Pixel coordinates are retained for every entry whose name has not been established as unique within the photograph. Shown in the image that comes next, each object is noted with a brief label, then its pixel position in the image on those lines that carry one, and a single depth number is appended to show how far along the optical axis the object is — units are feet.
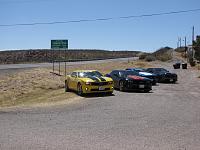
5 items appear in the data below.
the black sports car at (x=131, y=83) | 42.34
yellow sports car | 38.15
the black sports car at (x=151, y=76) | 56.36
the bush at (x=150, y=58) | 165.82
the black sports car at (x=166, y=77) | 61.95
